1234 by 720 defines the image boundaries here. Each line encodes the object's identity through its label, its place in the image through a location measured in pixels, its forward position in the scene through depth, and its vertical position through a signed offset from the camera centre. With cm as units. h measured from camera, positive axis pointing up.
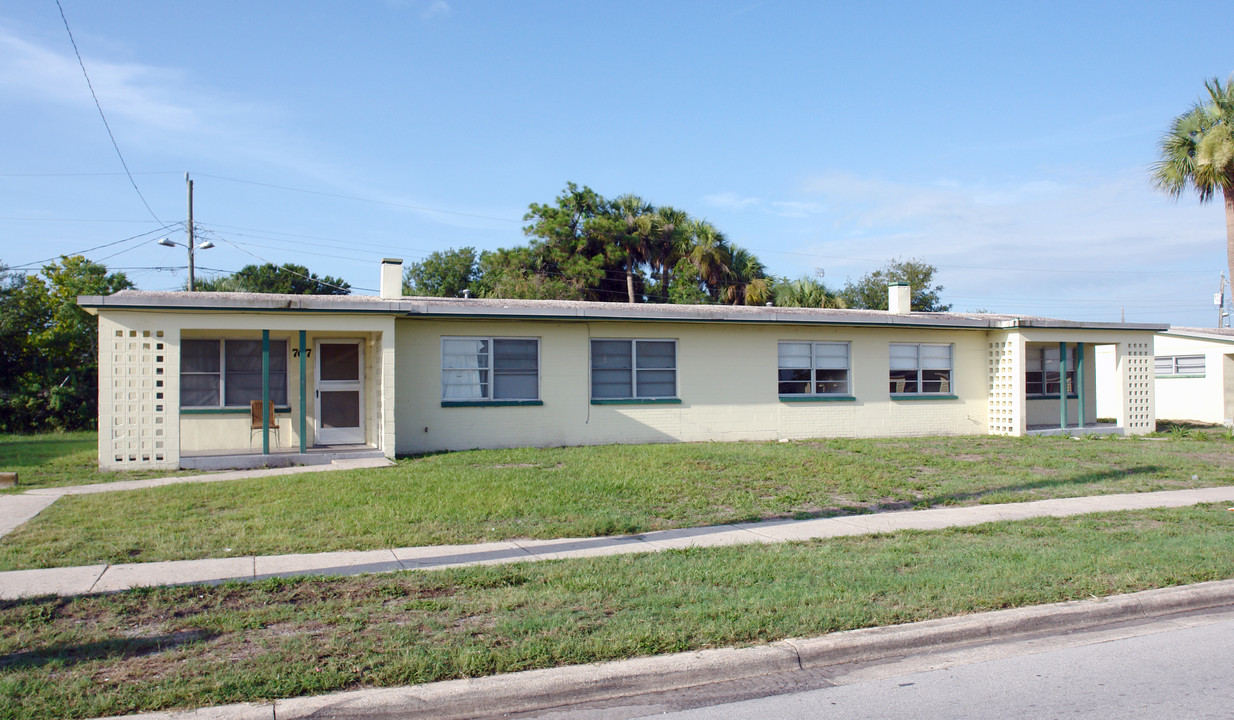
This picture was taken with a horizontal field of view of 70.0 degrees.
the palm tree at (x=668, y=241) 3857 +598
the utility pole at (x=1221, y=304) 4992 +408
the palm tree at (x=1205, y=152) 2211 +570
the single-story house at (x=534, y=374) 1437 +6
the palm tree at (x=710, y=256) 3675 +504
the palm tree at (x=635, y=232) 3912 +641
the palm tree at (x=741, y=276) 3652 +421
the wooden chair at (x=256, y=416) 1578 -68
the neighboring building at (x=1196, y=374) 2620 -1
